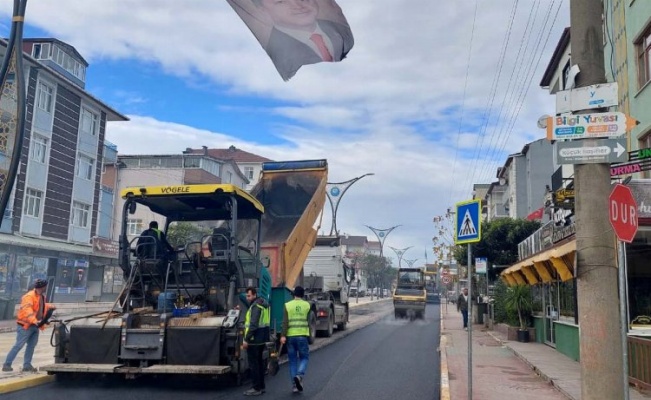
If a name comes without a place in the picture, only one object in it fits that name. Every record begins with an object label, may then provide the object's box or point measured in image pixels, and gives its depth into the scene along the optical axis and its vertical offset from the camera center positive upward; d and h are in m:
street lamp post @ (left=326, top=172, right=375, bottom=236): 32.81 +5.28
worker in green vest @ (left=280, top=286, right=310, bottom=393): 9.86 -0.82
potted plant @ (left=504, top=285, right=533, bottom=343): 19.22 -0.31
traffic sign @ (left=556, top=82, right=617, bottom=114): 5.64 +1.87
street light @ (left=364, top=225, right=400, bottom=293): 54.50 +5.07
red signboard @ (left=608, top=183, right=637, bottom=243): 5.09 +0.72
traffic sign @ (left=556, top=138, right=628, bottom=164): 5.52 +1.34
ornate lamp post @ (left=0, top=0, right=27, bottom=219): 5.72 +1.97
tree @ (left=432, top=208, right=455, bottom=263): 43.94 +3.28
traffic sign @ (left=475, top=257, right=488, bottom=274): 23.83 +1.06
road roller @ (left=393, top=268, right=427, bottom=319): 34.81 -0.73
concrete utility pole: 5.23 +0.35
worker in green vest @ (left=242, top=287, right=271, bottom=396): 9.29 -0.87
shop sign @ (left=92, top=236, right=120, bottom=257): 38.78 +2.27
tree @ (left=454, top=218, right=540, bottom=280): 30.16 +2.61
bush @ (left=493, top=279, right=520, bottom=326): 19.69 -0.60
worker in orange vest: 10.22 -0.76
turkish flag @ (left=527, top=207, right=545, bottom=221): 30.66 +4.10
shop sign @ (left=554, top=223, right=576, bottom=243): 12.80 +1.40
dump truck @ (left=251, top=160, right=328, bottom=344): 13.08 +1.73
